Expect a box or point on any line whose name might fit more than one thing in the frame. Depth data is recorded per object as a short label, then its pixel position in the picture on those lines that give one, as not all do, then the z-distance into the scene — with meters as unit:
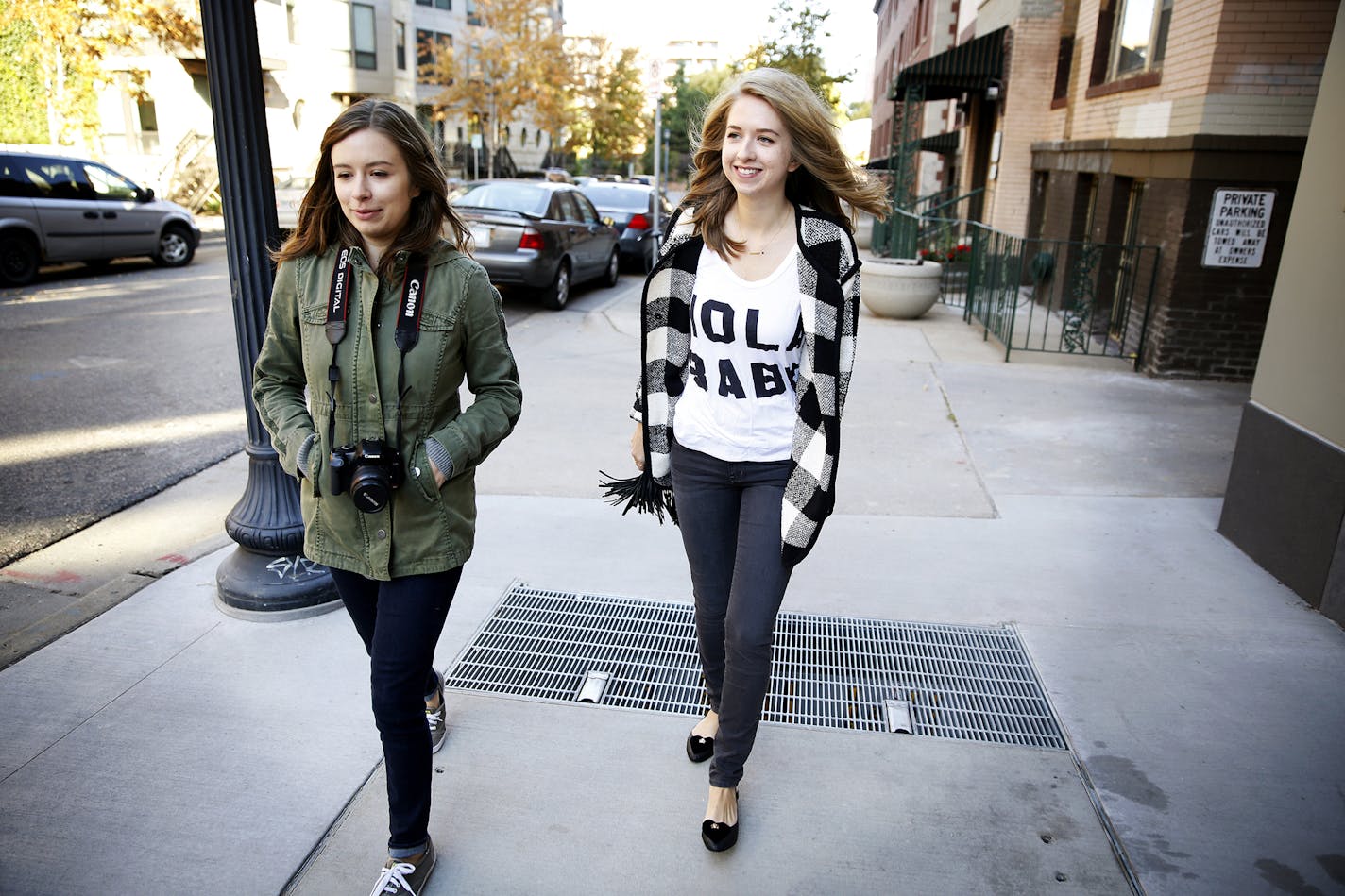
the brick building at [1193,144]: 7.53
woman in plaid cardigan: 2.48
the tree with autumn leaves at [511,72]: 37.75
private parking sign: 7.78
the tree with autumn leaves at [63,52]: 20.83
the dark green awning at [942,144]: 19.61
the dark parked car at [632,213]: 16.25
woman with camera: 2.24
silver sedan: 11.37
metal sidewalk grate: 3.29
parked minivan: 12.38
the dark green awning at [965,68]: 14.26
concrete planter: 10.92
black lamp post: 3.54
